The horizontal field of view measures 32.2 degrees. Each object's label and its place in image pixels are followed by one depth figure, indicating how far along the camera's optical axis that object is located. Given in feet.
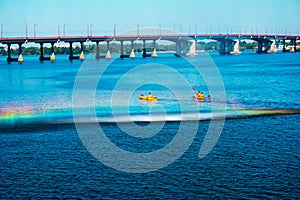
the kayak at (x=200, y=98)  208.13
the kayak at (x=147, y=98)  209.81
